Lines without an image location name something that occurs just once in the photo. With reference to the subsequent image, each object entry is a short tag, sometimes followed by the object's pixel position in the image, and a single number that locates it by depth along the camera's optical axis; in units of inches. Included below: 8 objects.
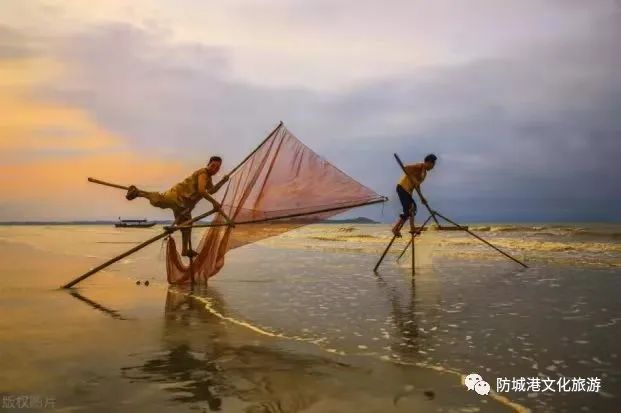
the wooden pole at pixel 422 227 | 509.0
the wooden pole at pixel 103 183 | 387.9
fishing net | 379.2
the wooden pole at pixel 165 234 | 391.2
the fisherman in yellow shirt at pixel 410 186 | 497.7
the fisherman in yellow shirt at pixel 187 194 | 395.2
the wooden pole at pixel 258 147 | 401.1
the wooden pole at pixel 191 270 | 418.9
